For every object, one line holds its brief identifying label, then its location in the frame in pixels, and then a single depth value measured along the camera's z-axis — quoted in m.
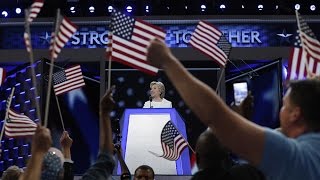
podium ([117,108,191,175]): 7.53
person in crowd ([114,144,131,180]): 4.67
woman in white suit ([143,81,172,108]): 8.88
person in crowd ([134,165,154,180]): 4.85
